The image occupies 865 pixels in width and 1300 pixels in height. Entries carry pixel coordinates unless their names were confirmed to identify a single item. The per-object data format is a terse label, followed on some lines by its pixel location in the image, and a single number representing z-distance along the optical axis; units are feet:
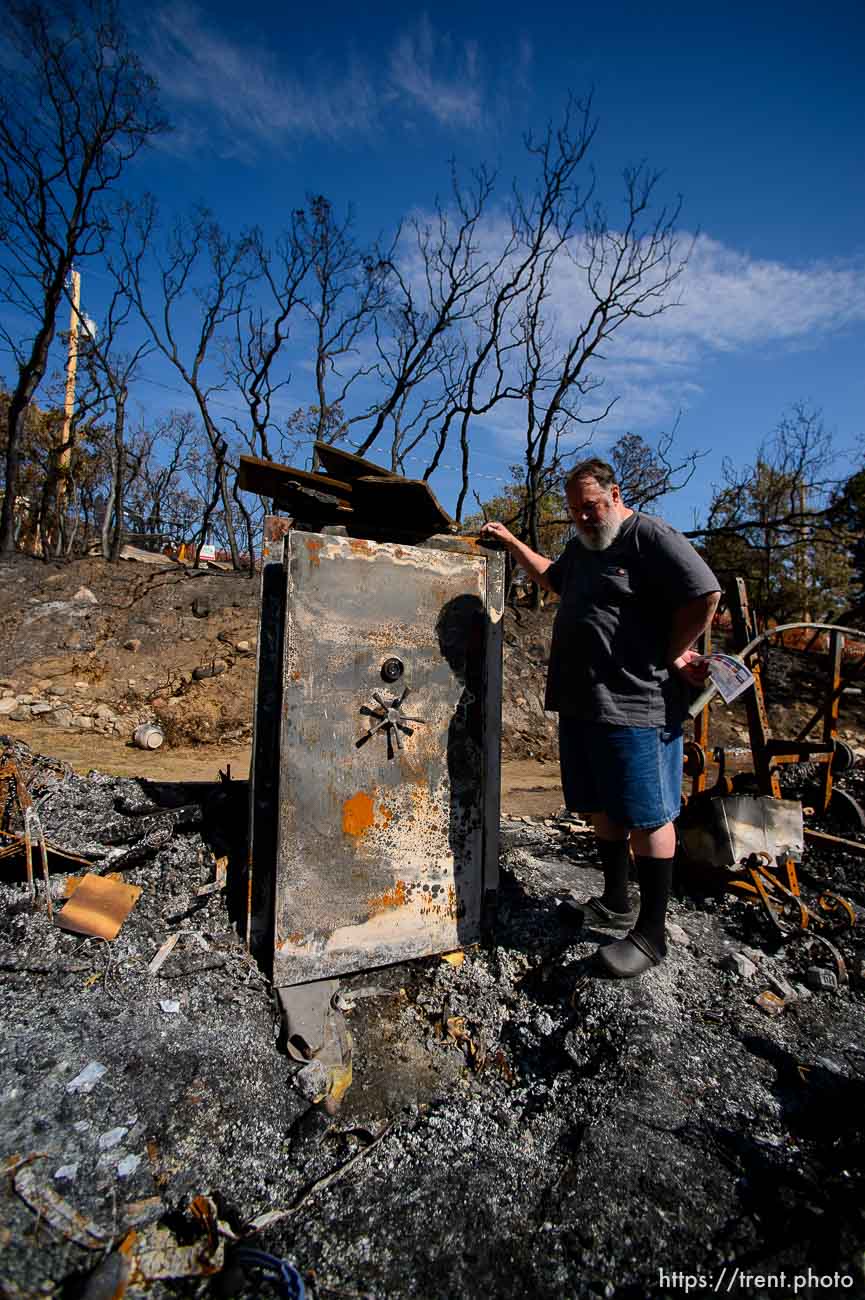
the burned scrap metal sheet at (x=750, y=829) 10.75
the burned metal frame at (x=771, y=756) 10.62
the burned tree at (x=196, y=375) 47.04
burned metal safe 9.01
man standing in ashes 8.54
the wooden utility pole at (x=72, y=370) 45.29
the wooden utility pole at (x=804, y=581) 50.80
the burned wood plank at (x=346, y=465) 9.68
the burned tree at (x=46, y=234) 37.93
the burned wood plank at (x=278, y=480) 9.14
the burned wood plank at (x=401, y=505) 9.30
